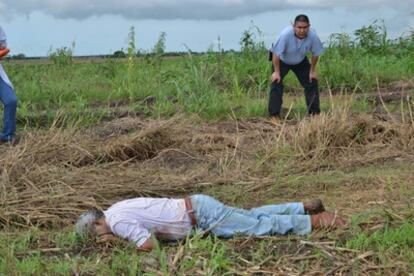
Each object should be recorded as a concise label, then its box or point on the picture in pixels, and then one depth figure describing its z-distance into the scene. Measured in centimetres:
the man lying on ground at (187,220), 408
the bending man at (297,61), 782
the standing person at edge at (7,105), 718
